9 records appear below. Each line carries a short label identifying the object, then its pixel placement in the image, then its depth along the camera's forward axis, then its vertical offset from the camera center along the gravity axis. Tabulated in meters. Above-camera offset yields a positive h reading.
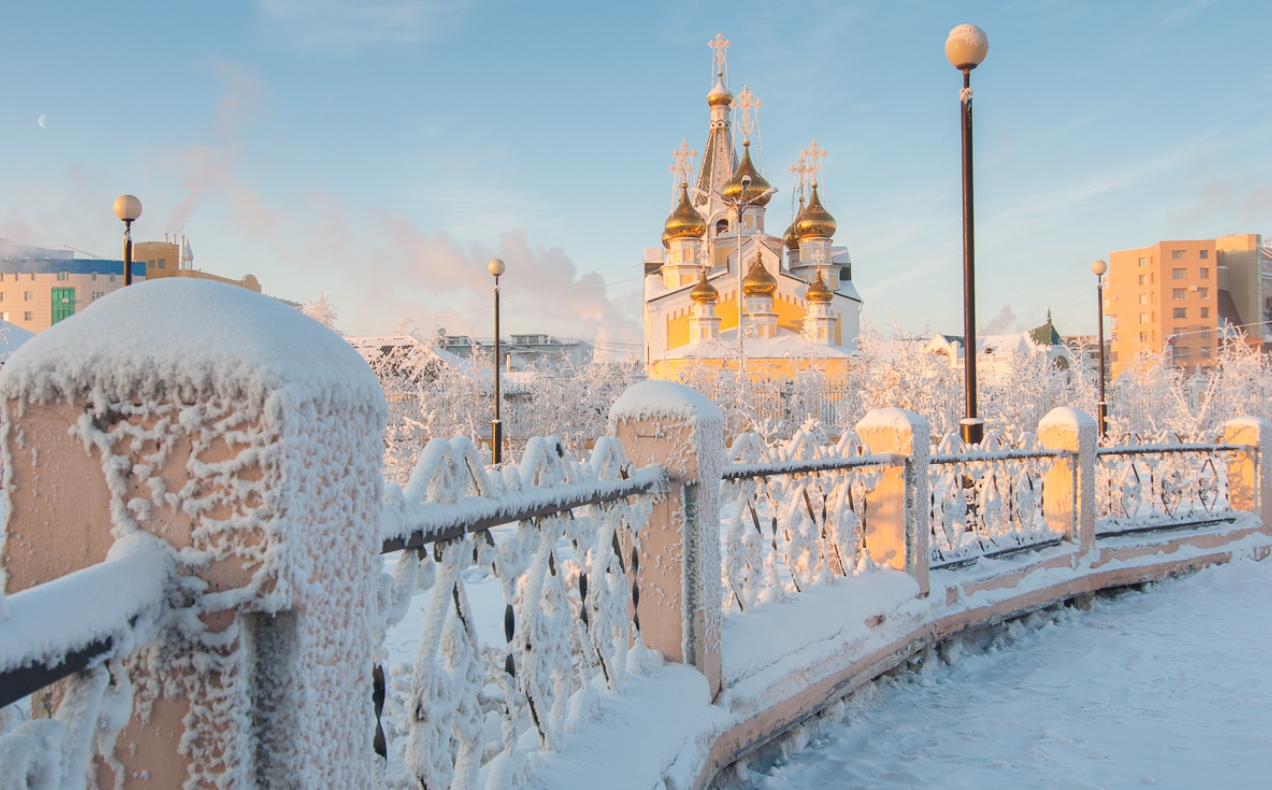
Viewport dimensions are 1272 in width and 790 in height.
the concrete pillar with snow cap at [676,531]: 3.02 -0.43
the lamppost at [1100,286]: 18.16 +2.91
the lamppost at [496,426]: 18.00 -0.22
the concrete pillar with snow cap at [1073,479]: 6.33 -0.50
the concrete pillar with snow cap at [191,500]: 1.08 -0.11
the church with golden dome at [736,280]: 31.24 +6.07
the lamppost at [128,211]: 10.30 +2.62
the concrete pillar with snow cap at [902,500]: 4.63 -0.49
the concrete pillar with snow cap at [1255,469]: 8.00 -0.54
